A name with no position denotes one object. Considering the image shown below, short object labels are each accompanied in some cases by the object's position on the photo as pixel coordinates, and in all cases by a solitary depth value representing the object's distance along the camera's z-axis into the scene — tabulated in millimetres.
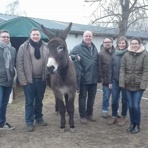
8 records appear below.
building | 8875
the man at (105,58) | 6234
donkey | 5039
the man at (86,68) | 5945
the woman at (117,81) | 5715
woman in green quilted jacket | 5125
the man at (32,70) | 5301
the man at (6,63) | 5168
